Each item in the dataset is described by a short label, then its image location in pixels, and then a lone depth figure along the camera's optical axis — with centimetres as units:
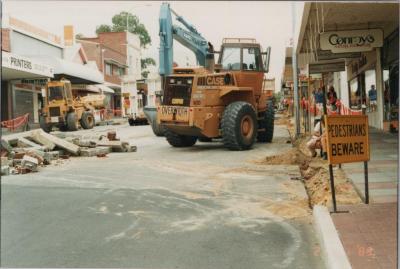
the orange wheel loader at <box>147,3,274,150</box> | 1259
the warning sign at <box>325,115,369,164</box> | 606
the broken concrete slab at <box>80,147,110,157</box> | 1273
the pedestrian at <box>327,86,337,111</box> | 1910
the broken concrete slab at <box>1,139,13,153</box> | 960
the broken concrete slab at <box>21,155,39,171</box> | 967
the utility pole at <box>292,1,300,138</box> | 1525
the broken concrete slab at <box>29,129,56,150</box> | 1106
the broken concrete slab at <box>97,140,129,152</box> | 1326
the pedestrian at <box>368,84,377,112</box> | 1603
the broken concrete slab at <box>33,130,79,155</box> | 1243
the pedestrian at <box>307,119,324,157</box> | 1081
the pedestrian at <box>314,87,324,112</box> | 1978
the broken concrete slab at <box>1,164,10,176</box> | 776
